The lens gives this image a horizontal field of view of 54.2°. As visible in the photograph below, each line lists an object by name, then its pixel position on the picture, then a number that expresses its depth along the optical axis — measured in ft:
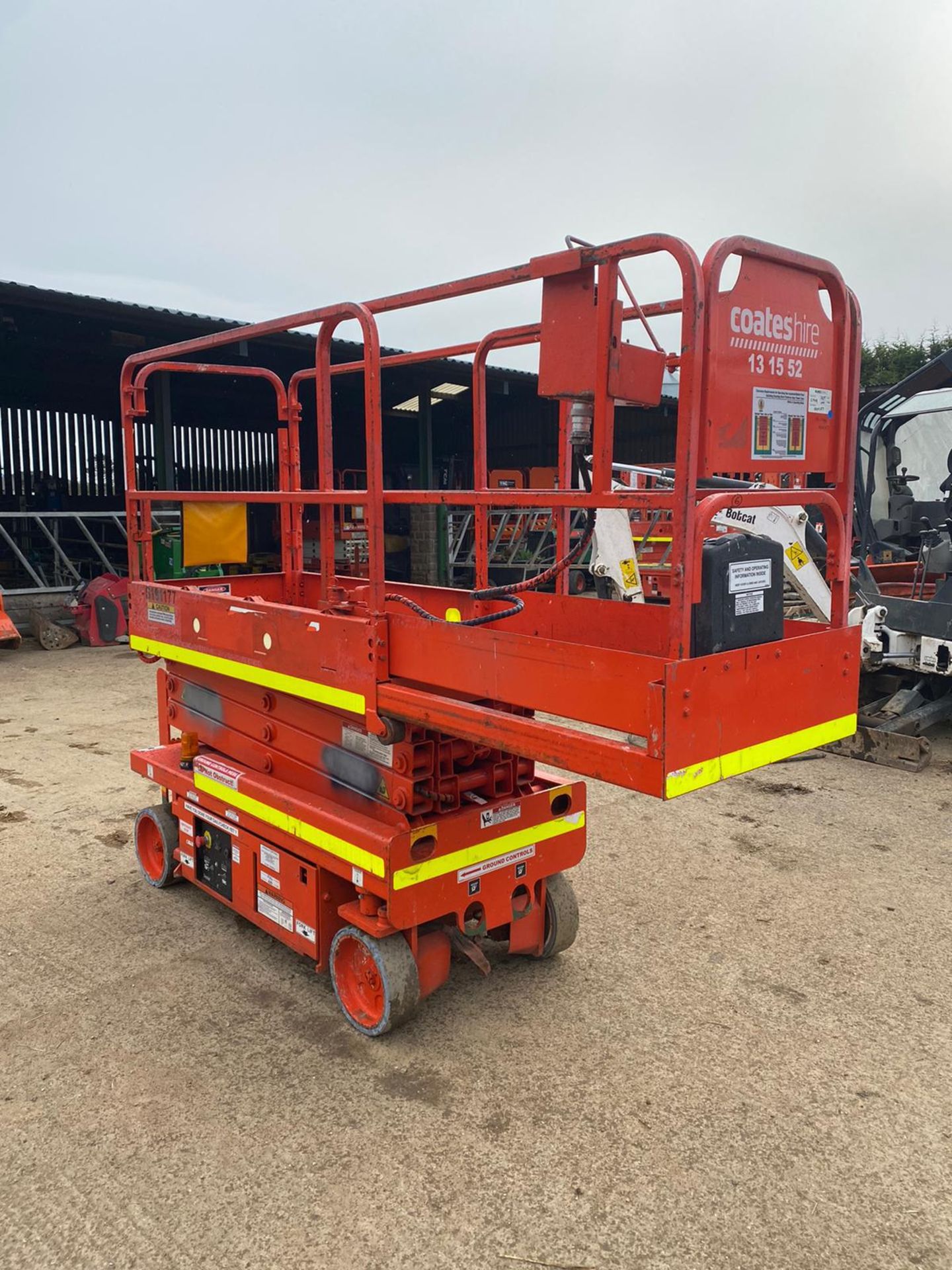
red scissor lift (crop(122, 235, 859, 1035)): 7.07
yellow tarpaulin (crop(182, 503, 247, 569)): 12.71
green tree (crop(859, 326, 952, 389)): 86.48
